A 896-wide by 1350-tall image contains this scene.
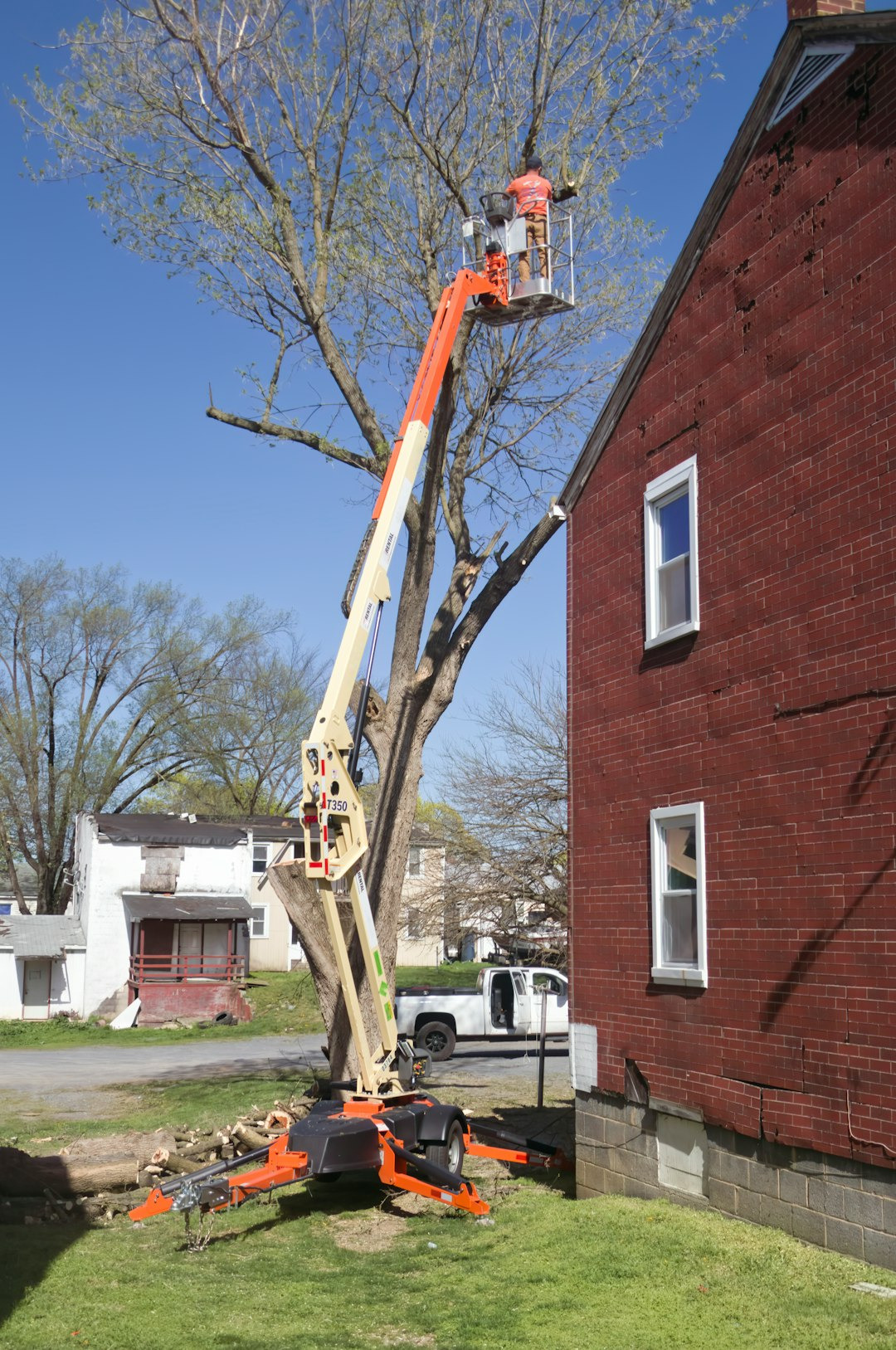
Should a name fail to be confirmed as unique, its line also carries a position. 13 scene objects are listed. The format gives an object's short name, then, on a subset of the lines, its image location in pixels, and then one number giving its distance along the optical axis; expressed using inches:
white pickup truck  984.9
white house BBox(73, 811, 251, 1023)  1424.7
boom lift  422.3
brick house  330.0
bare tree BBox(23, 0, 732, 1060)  644.7
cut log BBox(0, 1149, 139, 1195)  471.8
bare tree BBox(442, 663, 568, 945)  1131.3
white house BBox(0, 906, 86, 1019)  1412.4
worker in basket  567.8
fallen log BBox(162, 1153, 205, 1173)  524.7
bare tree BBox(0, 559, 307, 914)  1891.0
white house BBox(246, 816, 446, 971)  1914.4
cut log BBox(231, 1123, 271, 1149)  557.0
